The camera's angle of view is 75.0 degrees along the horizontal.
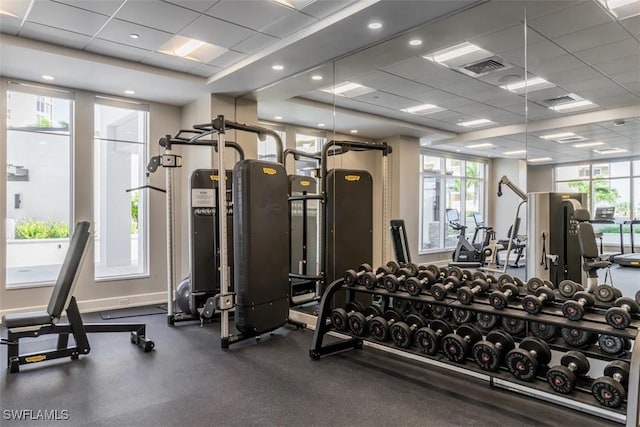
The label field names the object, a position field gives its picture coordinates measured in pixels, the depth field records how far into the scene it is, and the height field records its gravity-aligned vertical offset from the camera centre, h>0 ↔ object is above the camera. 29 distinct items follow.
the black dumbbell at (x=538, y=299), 2.78 -0.61
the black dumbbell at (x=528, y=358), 2.68 -0.97
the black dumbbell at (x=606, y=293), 2.75 -0.56
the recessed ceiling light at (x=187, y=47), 4.63 +1.87
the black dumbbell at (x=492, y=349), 2.86 -0.97
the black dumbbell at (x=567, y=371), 2.50 -0.99
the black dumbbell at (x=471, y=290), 3.14 -0.62
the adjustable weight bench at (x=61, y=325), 3.54 -0.95
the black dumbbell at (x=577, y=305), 2.59 -0.60
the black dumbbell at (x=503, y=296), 2.97 -0.62
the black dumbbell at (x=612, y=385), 2.30 -0.99
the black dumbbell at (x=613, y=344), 2.55 -0.84
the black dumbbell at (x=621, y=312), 2.40 -0.60
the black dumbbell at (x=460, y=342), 3.04 -0.97
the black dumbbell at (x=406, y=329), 3.38 -0.98
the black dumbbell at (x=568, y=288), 2.88 -0.55
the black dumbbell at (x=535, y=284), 3.01 -0.55
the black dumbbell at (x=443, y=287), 3.31 -0.62
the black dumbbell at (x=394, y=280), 3.66 -0.61
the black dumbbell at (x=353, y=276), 3.98 -0.63
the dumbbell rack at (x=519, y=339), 2.23 -0.98
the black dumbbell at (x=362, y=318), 3.73 -0.98
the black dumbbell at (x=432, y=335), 3.21 -0.98
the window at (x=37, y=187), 5.40 +0.35
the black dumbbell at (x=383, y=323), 3.56 -0.98
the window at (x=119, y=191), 6.11 +0.31
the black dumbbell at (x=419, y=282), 3.47 -0.60
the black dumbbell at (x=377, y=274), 3.83 -0.60
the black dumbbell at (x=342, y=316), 3.87 -0.99
